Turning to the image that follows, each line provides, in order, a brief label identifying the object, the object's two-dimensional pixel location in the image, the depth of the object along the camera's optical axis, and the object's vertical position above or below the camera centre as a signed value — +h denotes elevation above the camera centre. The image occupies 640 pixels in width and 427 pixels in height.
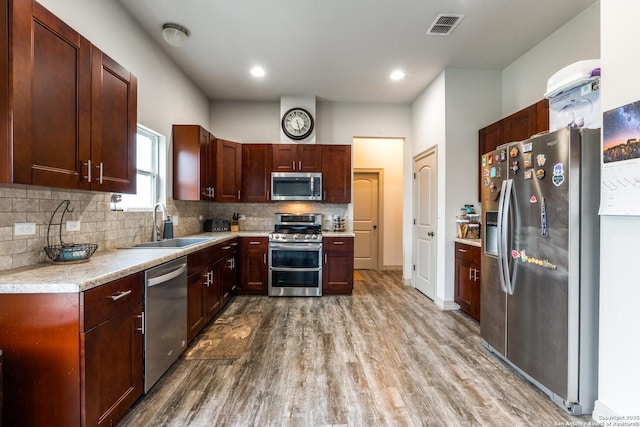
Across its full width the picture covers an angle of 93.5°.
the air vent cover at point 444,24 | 2.74 +1.79
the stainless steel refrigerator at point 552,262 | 1.83 -0.32
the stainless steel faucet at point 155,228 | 2.97 -0.18
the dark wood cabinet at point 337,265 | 4.32 -0.76
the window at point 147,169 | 3.11 +0.46
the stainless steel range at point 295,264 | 4.21 -0.74
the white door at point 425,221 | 4.13 -0.12
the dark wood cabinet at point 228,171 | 4.27 +0.60
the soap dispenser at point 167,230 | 3.25 -0.21
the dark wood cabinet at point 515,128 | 2.75 +0.88
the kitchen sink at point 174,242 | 2.84 -0.32
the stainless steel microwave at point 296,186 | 4.56 +0.39
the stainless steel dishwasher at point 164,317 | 1.92 -0.75
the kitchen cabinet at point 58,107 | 1.34 +0.56
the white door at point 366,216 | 6.33 -0.08
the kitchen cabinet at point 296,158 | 4.64 +0.83
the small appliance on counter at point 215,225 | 4.51 -0.21
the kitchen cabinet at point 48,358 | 1.35 -0.67
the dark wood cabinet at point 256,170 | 4.64 +0.64
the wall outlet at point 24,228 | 1.71 -0.11
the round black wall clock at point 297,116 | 4.69 +1.49
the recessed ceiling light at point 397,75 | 3.88 +1.81
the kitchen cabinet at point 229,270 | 3.62 -0.76
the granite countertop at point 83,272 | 1.35 -0.32
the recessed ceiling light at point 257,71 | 3.79 +1.81
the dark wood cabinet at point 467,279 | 3.24 -0.76
